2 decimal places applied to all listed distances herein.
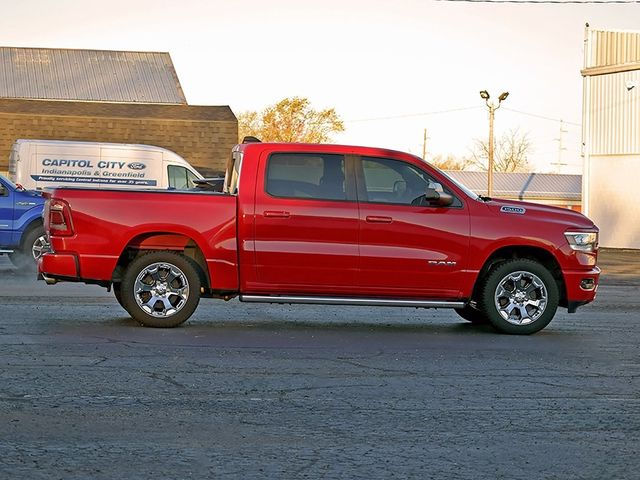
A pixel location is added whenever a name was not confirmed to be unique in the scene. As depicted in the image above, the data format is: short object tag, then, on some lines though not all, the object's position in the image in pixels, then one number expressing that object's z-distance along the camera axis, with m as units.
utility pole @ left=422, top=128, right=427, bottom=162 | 109.19
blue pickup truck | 20.80
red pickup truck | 11.98
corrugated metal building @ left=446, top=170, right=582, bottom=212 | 93.12
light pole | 52.25
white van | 27.47
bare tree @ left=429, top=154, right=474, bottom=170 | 129.88
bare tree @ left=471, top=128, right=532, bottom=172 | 128.62
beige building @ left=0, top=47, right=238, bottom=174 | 41.12
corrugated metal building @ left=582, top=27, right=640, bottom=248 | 38.91
